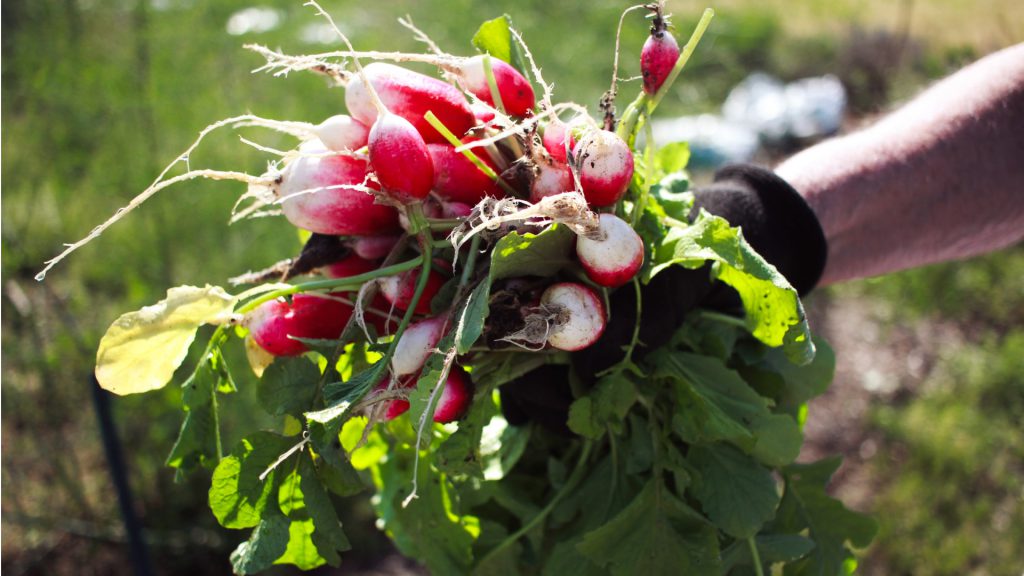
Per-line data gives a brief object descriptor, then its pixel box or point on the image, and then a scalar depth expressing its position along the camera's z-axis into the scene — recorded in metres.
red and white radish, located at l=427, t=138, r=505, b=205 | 0.75
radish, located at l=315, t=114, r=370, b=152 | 0.76
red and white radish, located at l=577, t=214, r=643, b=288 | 0.72
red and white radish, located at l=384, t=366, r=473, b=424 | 0.73
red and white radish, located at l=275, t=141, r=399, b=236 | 0.75
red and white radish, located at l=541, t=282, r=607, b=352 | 0.72
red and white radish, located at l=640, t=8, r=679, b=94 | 0.75
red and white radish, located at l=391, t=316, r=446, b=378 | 0.73
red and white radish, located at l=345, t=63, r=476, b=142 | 0.75
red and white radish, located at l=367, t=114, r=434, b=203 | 0.72
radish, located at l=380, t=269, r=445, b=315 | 0.74
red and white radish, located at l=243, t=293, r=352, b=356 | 0.77
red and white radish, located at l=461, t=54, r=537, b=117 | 0.76
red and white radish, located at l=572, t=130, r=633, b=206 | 0.73
